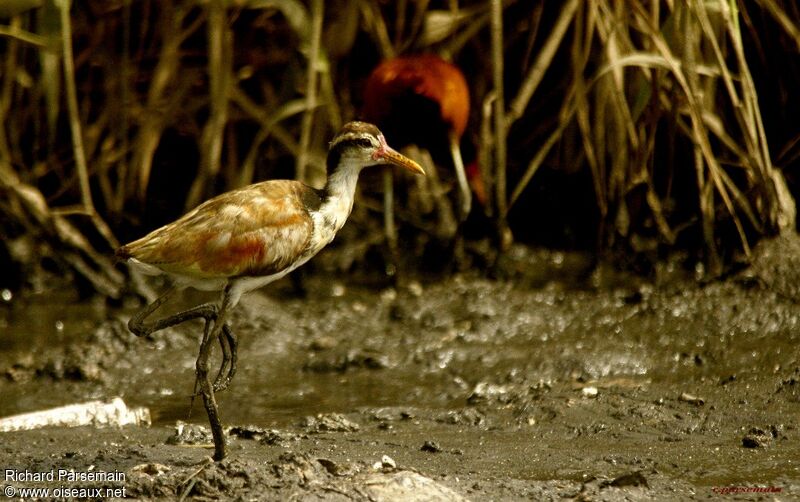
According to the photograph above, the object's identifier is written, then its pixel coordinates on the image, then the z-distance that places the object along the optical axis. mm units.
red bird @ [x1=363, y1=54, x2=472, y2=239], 13242
